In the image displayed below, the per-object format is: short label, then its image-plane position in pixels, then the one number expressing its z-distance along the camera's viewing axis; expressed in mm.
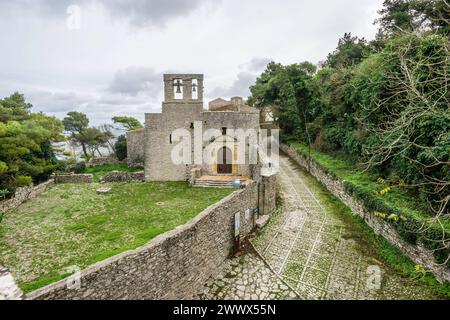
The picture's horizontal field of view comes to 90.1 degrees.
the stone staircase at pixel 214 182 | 14242
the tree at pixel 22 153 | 10773
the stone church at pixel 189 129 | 15781
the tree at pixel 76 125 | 31053
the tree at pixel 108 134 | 32375
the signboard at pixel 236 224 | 9336
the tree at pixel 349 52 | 21455
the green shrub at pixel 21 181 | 11082
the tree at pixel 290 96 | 25609
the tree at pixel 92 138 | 31266
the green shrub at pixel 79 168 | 21219
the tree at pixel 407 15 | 13773
